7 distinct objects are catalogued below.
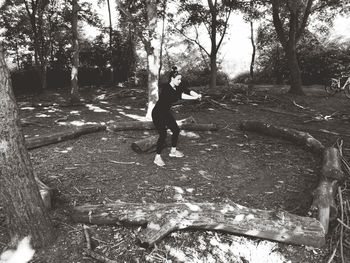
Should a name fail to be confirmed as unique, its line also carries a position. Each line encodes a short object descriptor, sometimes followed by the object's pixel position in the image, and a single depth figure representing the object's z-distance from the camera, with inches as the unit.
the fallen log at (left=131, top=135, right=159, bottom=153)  281.1
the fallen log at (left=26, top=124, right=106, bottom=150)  291.7
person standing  241.3
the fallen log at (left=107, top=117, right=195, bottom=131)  348.8
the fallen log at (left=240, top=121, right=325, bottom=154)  278.8
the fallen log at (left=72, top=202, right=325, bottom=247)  148.0
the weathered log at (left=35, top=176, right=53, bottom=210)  173.6
